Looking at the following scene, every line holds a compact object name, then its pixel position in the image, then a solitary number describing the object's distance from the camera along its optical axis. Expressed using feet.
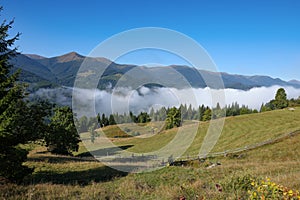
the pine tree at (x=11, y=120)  41.50
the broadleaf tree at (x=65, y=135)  148.97
